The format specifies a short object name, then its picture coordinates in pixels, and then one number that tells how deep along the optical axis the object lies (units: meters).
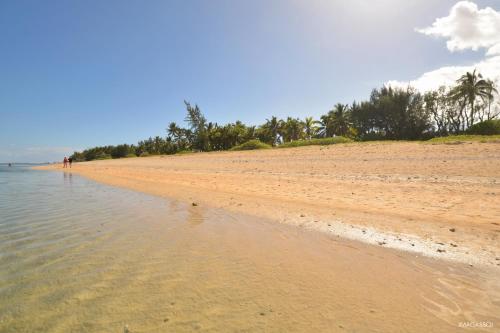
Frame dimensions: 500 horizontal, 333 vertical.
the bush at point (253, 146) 44.08
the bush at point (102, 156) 102.39
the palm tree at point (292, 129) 68.06
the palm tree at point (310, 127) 69.12
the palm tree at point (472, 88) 45.03
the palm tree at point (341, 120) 60.06
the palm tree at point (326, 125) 61.97
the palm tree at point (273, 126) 69.00
